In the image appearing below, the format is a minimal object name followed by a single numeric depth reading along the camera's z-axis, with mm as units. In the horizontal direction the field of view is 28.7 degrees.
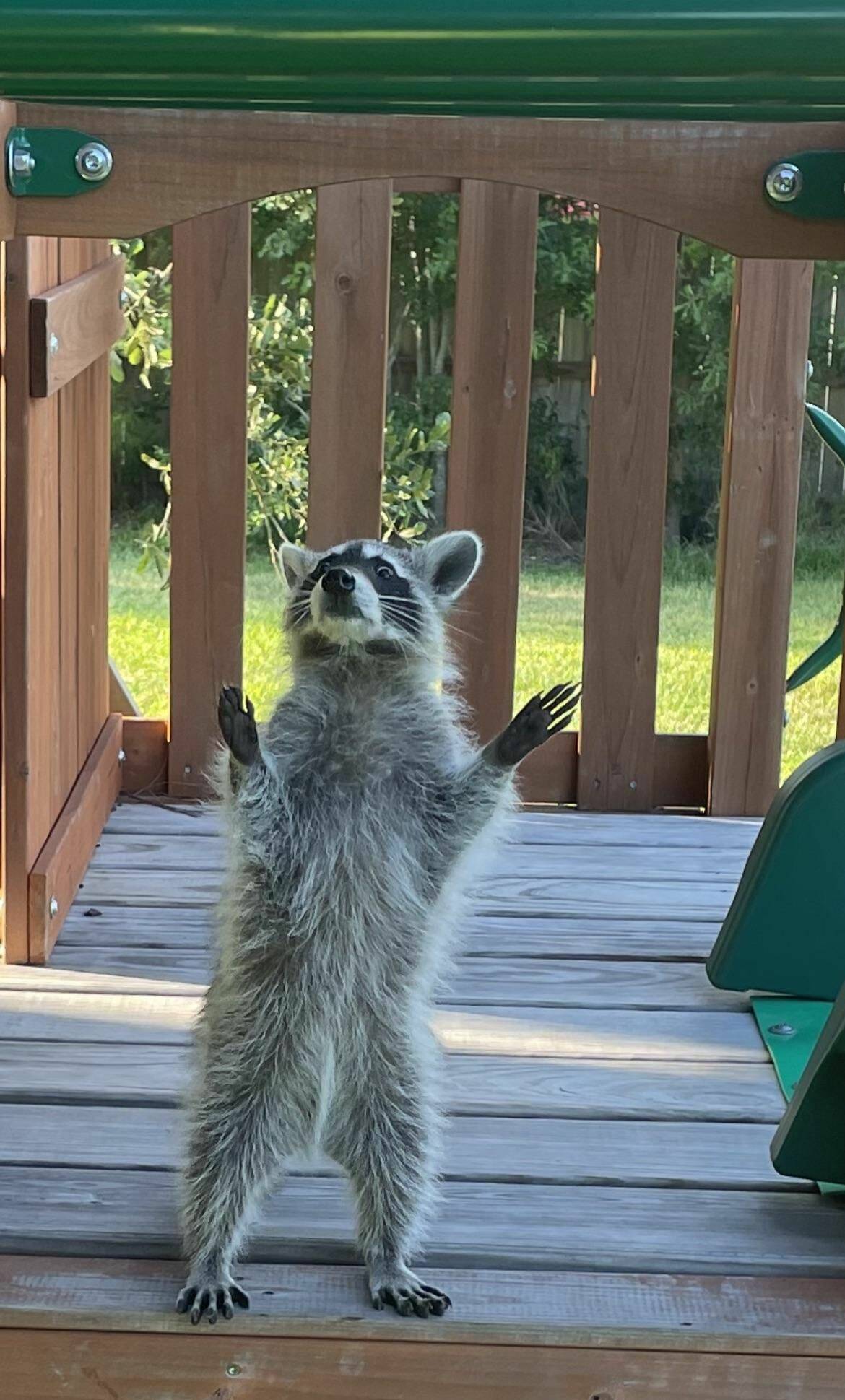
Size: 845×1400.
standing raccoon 1962
